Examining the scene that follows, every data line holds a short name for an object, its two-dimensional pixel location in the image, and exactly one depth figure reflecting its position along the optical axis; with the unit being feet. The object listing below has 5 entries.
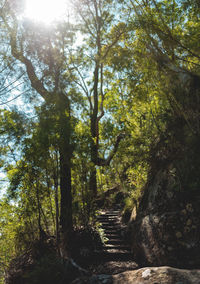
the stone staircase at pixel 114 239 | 17.20
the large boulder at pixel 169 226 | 11.46
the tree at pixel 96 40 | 37.01
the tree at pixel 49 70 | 17.92
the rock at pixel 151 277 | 8.91
